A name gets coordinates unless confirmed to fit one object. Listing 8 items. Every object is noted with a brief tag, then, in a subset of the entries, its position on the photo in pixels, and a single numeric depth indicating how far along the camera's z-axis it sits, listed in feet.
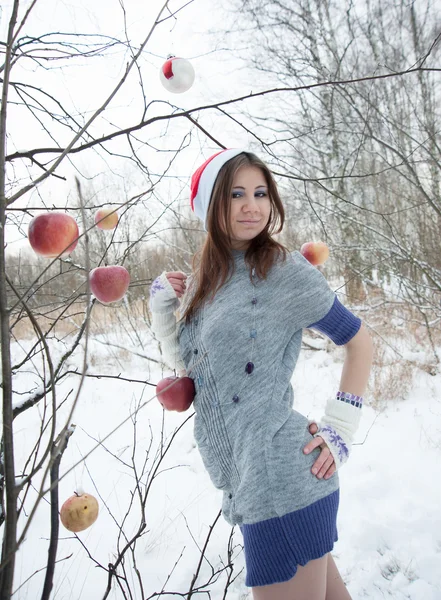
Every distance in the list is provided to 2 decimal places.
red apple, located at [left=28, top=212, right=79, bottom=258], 3.07
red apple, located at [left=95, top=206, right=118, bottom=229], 4.46
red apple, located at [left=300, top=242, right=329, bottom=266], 5.75
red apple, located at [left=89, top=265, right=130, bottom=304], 3.68
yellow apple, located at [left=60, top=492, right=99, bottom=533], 3.43
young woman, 3.05
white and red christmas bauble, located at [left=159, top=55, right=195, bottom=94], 4.24
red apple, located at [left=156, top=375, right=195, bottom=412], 3.55
